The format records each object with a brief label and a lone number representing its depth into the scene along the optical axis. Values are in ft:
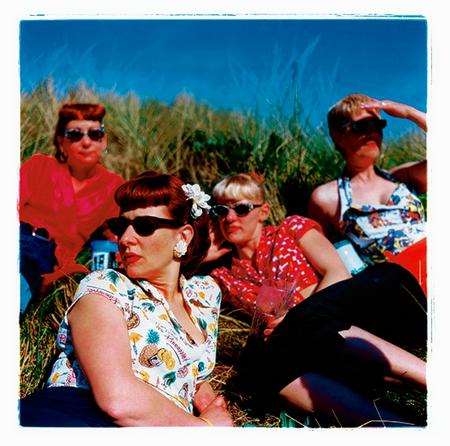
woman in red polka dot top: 11.41
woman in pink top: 12.73
